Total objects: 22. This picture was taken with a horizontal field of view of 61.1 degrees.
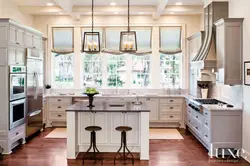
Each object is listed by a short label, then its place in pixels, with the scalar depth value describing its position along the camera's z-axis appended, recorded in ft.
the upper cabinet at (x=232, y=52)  13.79
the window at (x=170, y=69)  22.60
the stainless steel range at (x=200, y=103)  15.61
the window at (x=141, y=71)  22.66
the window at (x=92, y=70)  22.68
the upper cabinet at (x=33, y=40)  16.77
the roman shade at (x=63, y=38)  22.40
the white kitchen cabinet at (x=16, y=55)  14.31
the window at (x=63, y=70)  22.74
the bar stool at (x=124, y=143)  12.65
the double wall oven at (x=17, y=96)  14.30
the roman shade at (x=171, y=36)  22.14
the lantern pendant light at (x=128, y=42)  13.53
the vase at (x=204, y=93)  18.72
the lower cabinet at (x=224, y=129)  13.70
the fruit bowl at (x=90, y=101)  13.98
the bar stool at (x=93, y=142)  12.71
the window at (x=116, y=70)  22.66
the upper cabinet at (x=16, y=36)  14.44
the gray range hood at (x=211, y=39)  16.08
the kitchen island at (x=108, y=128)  14.23
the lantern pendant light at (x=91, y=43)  13.90
